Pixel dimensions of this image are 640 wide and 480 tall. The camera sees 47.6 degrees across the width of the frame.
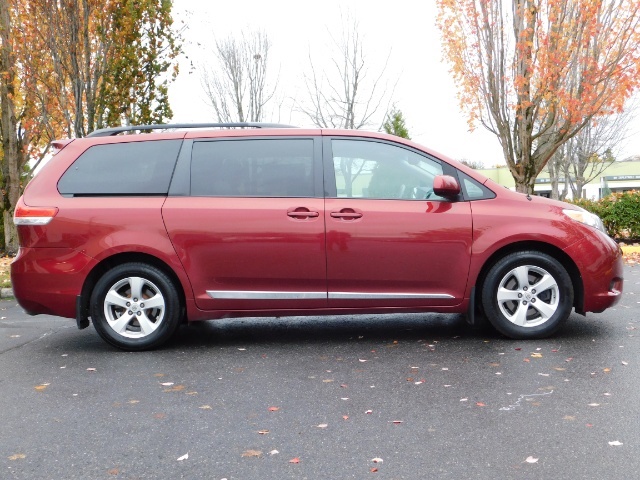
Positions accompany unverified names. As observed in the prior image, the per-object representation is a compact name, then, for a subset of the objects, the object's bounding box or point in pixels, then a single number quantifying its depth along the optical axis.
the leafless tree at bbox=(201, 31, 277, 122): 30.53
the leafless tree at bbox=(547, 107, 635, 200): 38.31
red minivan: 5.88
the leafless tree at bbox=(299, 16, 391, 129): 29.41
